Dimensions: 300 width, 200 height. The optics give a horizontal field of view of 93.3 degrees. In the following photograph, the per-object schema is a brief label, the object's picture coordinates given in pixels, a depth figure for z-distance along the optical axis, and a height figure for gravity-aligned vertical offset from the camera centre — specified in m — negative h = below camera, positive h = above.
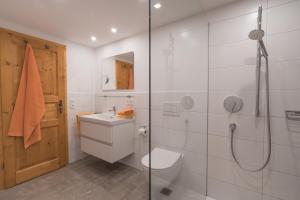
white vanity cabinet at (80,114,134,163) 1.96 -0.59
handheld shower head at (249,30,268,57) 1.17 +0.52
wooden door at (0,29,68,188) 1.82 -0.17
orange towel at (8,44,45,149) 1.89 -0.12
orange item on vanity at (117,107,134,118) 2.20 -0.25
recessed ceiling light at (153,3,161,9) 1.06 +0.70
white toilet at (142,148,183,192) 1.19 -0.65
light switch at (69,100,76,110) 2.51 -0.14
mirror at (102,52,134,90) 2.36 +0.44
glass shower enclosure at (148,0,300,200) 1.23 -0.03
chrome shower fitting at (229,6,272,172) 1.19 +0.22
